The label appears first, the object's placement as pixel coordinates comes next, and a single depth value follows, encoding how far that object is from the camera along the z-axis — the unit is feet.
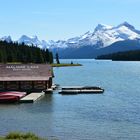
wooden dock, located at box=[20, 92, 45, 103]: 226.17
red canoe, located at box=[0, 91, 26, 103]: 225.97
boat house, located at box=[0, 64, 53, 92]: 269.85
